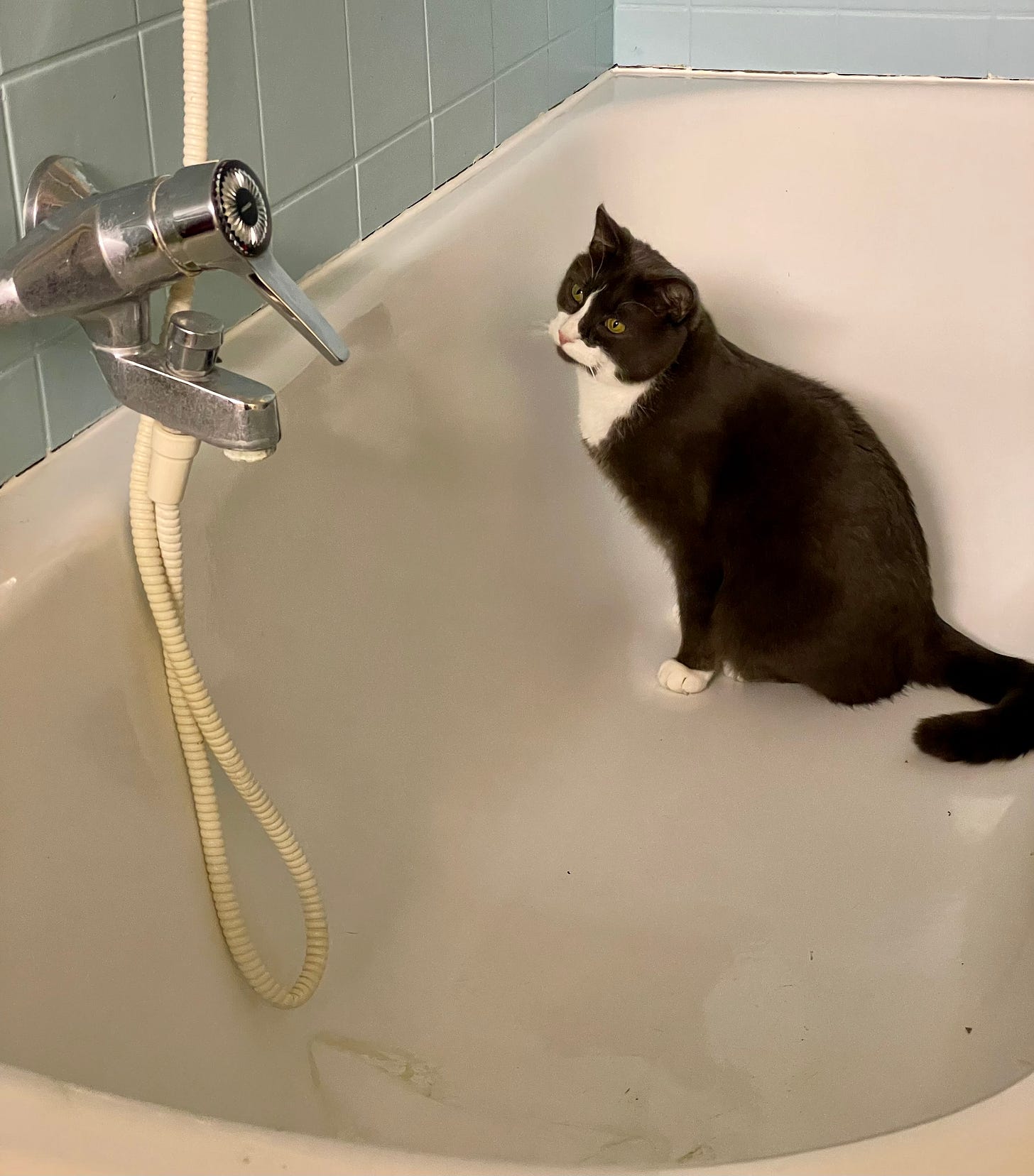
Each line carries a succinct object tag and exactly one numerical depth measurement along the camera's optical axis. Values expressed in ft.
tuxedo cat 3.91
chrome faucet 1.99
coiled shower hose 2.21
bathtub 2.28
